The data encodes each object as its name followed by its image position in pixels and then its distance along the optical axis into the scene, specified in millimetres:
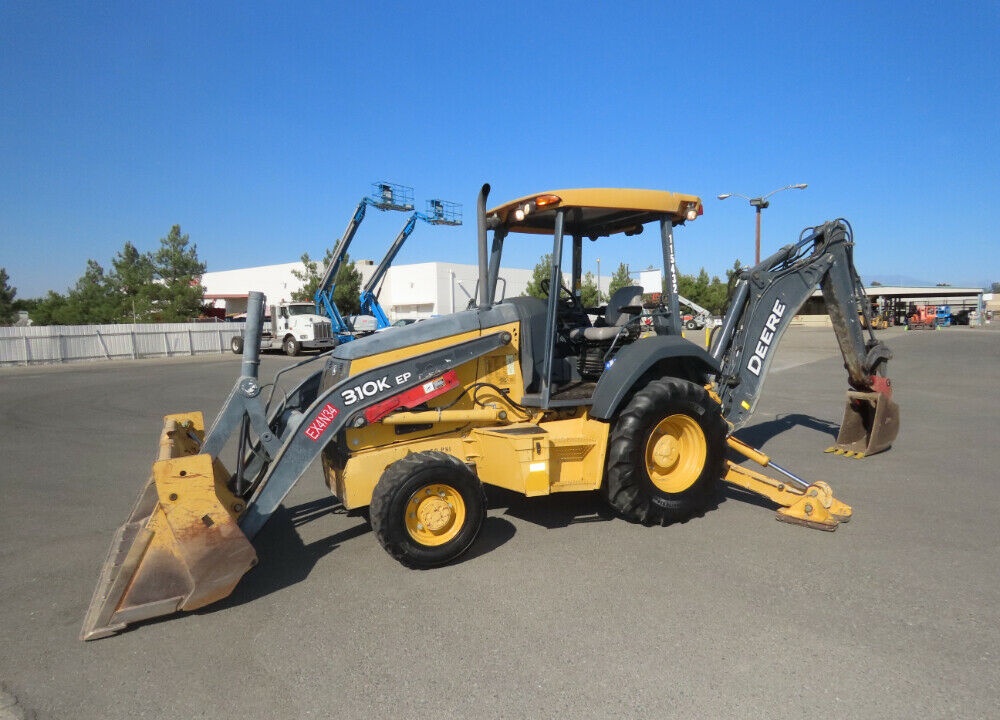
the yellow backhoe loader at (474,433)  3744
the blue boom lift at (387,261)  23328
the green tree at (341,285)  36281
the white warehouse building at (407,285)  49062
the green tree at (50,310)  49500
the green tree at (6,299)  50094
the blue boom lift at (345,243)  22906
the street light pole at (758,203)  28109
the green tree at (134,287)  40250
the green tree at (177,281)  39841
